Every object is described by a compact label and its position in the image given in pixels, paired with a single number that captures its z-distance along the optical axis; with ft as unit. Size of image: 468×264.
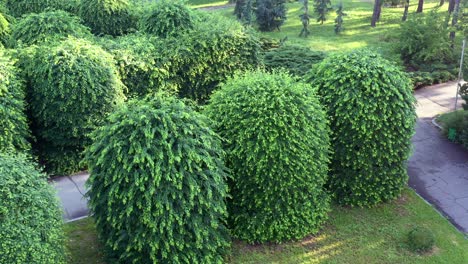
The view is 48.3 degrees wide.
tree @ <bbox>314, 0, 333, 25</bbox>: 101.30
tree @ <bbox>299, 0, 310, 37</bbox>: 94.32
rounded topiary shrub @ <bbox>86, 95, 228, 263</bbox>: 33.12
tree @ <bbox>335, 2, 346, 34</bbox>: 94.48
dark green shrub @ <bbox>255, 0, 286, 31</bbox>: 96.48
